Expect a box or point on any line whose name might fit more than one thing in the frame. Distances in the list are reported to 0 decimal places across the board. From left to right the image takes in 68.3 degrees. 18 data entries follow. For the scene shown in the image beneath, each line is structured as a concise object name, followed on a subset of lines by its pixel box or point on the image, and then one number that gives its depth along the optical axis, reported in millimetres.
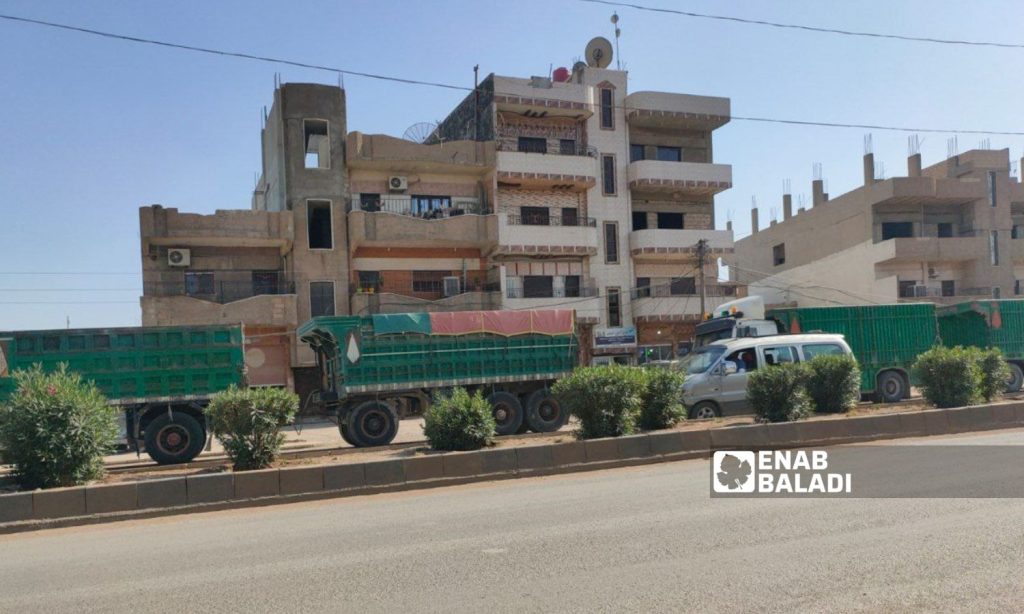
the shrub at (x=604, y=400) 11703
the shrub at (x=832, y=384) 14141
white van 15969
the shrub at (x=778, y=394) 13047
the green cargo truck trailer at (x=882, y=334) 19266
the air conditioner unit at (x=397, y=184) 32438
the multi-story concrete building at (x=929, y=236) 40125
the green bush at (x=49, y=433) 9352
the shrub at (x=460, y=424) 11328
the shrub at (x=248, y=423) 10250
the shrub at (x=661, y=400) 12578
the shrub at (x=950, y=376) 14156
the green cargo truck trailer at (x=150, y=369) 14359
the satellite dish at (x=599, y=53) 38562
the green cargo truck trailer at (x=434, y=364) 16000
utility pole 32594
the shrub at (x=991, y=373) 14953
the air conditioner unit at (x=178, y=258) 29078
